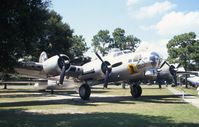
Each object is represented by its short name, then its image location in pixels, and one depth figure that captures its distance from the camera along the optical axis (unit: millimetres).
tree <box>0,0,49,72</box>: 15062
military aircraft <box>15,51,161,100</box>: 27844
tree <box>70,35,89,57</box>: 103750
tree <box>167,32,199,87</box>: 80438
